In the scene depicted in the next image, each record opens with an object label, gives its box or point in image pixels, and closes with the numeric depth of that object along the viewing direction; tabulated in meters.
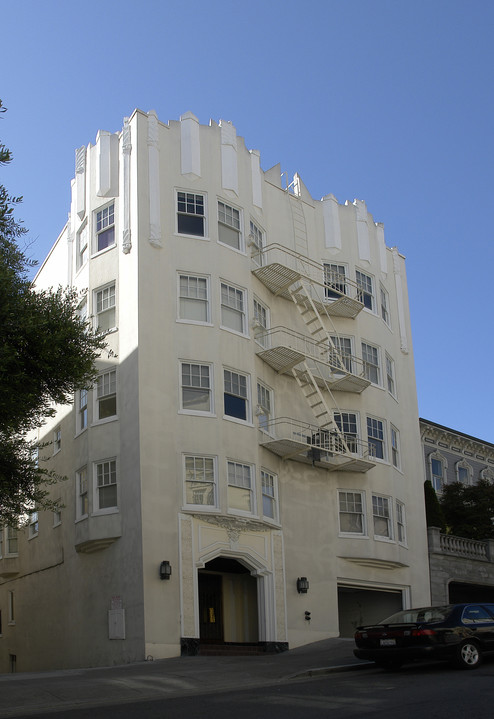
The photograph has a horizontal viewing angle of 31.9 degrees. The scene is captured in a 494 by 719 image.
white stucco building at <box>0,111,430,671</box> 24.34
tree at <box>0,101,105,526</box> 17.42
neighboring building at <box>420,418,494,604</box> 33.59
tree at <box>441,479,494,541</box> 38.53
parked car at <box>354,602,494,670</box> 16.55
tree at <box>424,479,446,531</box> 35.53
